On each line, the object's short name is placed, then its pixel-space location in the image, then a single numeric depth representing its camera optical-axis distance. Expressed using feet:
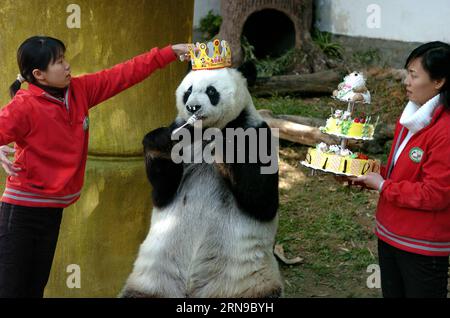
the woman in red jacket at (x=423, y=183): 10.25
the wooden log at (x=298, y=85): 29.71
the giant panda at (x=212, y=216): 11.65
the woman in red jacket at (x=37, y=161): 11.07
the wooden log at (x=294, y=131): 22.53
